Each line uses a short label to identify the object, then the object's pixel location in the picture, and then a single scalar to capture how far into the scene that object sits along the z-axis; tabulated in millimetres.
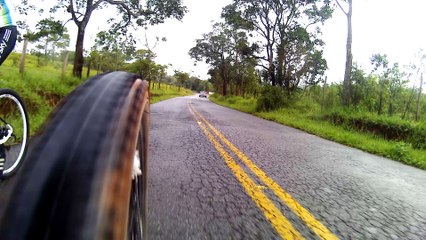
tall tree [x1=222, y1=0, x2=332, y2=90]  18981
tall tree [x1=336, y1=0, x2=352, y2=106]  13406
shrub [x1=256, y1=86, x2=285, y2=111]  18359
